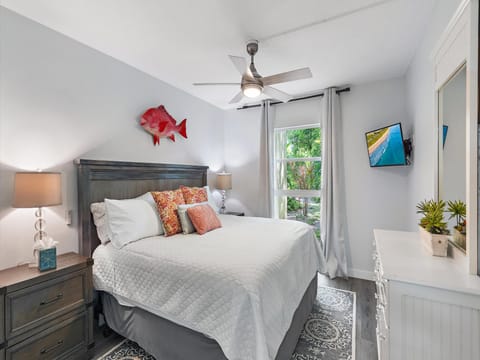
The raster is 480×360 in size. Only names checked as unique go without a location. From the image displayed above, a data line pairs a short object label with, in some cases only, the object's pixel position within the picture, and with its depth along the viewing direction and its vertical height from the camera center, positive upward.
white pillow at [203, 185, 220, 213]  3.11 -0.31
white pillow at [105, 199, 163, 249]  1.97 -0.40
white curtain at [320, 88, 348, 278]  3.23 -0.17
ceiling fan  1.98 +0.94
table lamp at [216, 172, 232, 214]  3.89 -0.06
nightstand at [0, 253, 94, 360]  1.38 -0.92
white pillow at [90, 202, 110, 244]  2.08 -0.40
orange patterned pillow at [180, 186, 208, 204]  2.79 -0.22
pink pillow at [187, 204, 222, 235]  2.30 -0.44
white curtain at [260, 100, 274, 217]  3.78 +0.30
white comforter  1.26 -0.72
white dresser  0.92 -0.60
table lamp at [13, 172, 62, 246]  1.55 -0.08
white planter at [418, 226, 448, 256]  1.24 -0.39
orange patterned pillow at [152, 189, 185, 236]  2.26 -0.35
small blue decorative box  1.58 -0.58
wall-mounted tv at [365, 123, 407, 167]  2.56 +0.37
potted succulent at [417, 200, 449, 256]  1.25 -0.32
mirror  1.25 +0.16
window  3.62 +0.07
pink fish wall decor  2.76 +0.72
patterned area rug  1.81 -1.46
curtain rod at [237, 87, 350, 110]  3.23 +1.28
